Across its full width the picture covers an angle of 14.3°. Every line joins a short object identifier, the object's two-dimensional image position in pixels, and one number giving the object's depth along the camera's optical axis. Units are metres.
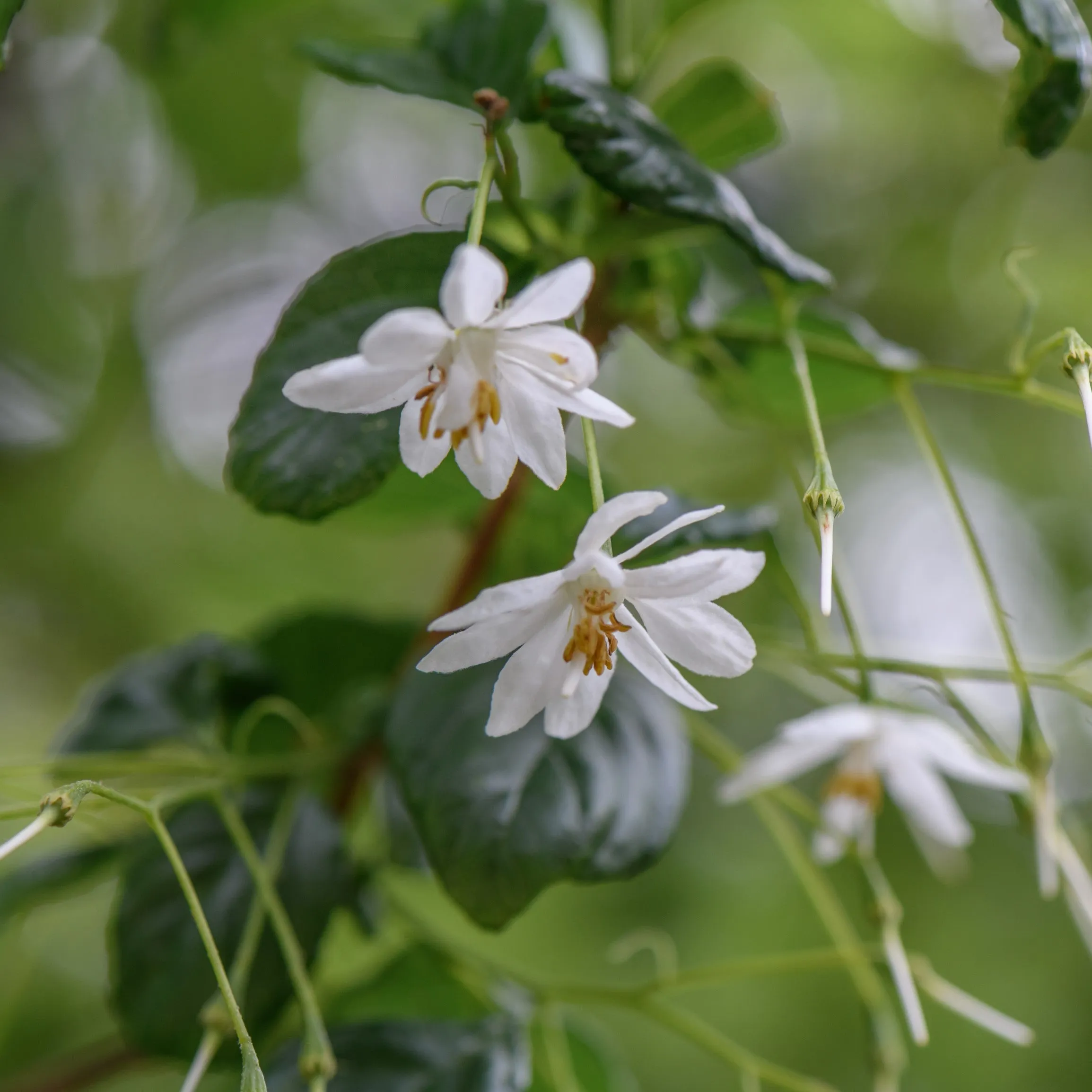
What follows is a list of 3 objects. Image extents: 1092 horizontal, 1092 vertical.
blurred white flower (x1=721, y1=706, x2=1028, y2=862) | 0.33
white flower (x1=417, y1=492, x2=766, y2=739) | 0.30
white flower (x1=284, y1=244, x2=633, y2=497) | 0.30
